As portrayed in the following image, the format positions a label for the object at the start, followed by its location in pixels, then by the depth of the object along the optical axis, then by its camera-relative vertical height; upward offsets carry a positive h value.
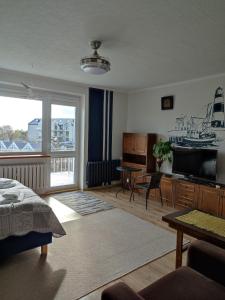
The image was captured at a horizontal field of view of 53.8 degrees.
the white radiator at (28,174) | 4.40 -0.77
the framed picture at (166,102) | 4.87 +0.83
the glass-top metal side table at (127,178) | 4.96 -0.98
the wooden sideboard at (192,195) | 3.70 -1.01
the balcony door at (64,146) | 5.13 -0.21
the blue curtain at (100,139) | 5.42 -0.02
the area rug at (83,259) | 2.03 -1.37
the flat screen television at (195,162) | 3.98 -0.42
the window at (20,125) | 4.52 +0.24
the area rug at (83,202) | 4.03 -1.28
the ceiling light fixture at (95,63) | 2.59 +0.88
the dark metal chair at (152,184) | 4.25 -0.88
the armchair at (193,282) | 1.27 -0.97
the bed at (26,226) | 2.26 -0.95
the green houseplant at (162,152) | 4.66 -0.26
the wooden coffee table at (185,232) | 1.70 -0.75
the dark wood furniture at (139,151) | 5.16 -0.29
